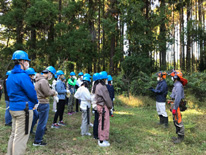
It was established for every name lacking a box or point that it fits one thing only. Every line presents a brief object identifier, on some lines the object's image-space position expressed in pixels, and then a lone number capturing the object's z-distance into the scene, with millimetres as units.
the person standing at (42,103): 4791
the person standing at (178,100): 5215
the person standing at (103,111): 5043
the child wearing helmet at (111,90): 8982
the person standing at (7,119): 6429
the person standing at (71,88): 9586
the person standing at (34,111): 5432
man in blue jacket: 3314
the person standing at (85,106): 5848
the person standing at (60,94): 6695
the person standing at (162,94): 7102
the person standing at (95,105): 5387
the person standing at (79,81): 9958
